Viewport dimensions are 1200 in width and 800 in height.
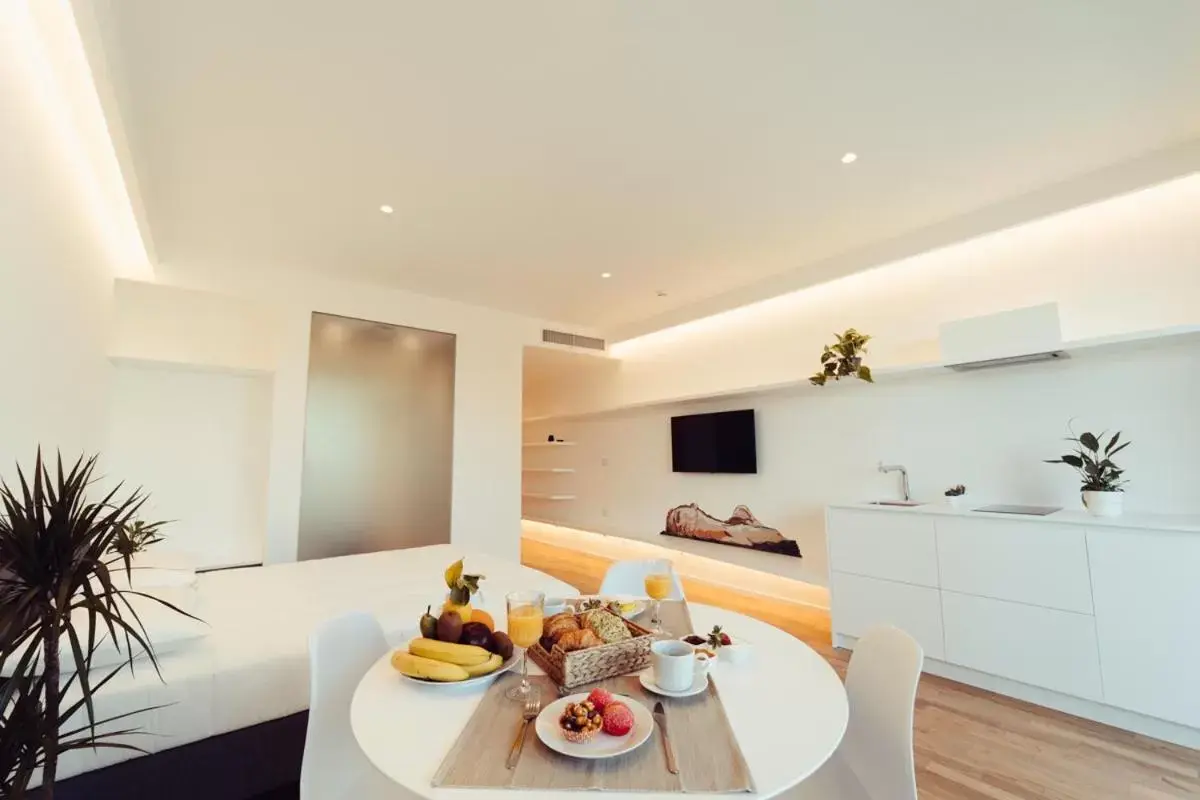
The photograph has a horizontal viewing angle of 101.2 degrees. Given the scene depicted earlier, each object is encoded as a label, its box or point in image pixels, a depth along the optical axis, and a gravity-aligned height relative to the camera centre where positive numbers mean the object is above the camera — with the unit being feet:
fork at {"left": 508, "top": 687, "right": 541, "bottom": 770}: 2.92 -1.79
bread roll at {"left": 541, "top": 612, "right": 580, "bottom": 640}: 4.19 -1.50
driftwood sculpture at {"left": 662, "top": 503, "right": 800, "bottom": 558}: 14.96 -2.72
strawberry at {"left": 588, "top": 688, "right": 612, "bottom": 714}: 3.24 -1.64
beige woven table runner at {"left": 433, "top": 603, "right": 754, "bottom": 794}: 2.69 -1.81
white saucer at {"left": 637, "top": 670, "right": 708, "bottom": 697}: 3.64 -1.78
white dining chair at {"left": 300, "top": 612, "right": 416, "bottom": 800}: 4.21 -2.45
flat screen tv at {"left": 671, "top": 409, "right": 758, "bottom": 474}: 15.84 +0.19
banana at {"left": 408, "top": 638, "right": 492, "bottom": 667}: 3.84 -1.57
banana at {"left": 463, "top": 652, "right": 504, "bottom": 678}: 3.81 -1.68
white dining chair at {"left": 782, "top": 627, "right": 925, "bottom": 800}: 3.93 -2.42
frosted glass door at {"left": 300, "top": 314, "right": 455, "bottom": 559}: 13.80 +0.44
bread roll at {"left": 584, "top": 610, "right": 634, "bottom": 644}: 4.09 -1.49
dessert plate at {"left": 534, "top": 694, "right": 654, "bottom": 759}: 2.90 -1.76
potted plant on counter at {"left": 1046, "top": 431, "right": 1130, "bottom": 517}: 8.56 -0.55
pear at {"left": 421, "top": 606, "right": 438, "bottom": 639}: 4.14 -1.46
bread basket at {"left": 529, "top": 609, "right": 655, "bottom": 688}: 3.72 -1.66
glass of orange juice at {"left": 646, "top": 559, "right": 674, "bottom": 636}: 5.16 -1.46
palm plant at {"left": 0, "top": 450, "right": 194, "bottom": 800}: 3.39 -0.99
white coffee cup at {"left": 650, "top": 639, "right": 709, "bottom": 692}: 3.65 -1.63
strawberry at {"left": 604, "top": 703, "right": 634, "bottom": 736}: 3.03 -1.67
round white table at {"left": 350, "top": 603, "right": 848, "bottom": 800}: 2.80 -1.83
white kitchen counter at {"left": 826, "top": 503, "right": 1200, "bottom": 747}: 7.54 -2.84
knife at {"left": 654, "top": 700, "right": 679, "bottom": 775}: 2.81 -1.81
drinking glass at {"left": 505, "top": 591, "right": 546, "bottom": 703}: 4.07 -1.43
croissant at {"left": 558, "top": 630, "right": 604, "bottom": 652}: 3.87 -1.51
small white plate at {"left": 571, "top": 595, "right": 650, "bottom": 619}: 5.18 -1.69
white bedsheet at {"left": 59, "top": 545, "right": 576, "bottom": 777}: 5.11 -2.33
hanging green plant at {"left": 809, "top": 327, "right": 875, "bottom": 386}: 12.07 +2.17
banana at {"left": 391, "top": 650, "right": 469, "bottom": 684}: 3.73 -1.65
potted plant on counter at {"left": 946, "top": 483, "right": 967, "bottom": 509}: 10.64 -1.09
